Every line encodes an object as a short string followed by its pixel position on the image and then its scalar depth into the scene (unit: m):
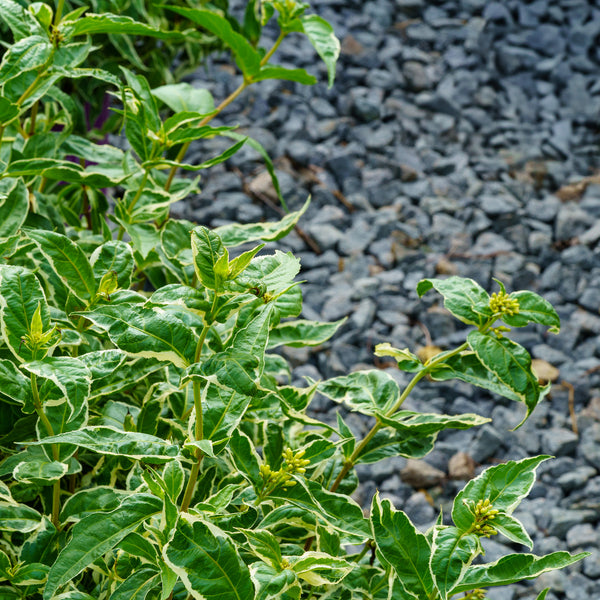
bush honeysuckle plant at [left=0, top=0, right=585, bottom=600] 1.49
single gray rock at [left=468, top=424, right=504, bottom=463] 4.07
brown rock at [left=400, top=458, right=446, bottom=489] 4.01
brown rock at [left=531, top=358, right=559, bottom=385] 4.44
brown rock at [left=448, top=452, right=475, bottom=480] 4.00
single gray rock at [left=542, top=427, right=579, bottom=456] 4.10
